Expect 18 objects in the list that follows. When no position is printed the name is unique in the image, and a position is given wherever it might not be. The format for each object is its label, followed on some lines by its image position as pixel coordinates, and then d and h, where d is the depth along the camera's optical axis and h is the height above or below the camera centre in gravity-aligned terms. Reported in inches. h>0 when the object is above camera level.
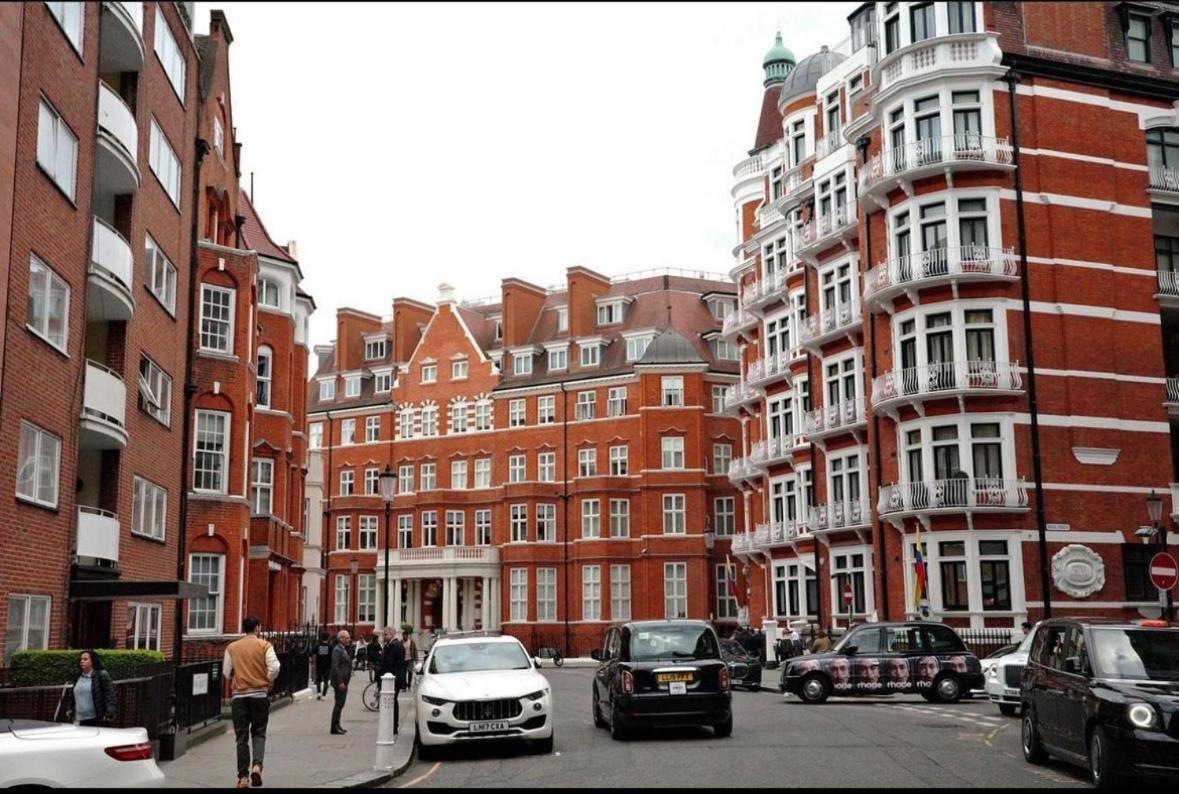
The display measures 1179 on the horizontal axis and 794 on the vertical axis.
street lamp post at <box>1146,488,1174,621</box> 1080.8 +62.3
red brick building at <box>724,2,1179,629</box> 1386.6 +322.2
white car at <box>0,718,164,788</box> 387.9 -51.3
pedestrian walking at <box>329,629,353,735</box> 845.8 -58.4
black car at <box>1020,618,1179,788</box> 478.9 -45.9
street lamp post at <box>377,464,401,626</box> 1133.7 +95.4
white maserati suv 662.5 -62.5
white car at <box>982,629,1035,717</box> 911.7 -69.8
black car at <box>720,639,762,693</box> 1354.6 -88.5
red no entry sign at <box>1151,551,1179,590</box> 898.1 +8.7
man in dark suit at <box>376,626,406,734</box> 916.6 -48.9
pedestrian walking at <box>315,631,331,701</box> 1283.2 -78.2
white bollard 605.3 -71.4
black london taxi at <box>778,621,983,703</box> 1037.8 -66.0
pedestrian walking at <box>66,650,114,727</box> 567.5 -46.4
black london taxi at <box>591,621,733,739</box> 719.1 -52.9
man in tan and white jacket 544.7 -43.8
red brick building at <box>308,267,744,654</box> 2561.5 +278.5
